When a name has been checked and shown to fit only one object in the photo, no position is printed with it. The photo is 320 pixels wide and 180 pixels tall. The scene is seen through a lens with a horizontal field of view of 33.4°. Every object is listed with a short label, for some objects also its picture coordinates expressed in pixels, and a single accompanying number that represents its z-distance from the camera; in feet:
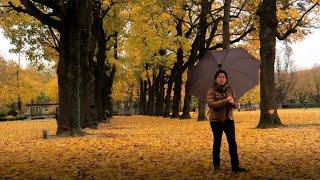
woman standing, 28.71
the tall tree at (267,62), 69.21
